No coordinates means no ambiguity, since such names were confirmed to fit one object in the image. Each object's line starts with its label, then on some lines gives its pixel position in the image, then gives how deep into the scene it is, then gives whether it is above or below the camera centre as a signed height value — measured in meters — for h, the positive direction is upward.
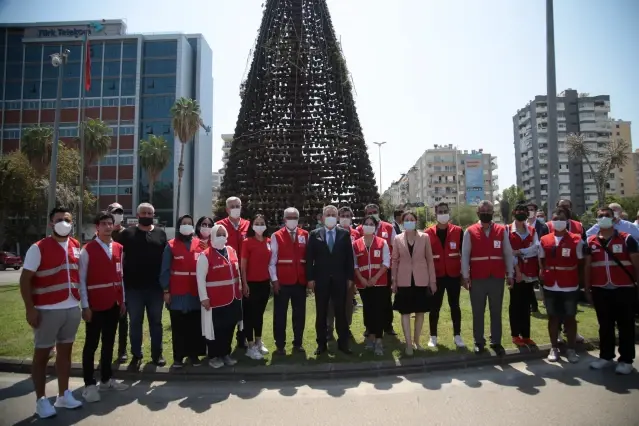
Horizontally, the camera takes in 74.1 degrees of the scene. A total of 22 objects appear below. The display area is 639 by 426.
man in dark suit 6.55 -0.57
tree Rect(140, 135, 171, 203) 44.72 +8.39
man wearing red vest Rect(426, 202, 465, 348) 6.89 -0.54
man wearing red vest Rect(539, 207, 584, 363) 6.26 -0.64
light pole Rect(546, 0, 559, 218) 11.40 +3.76
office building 56.97 +19.49
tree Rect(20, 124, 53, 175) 35.78 +7.45
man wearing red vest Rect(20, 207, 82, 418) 4.53 -0.75
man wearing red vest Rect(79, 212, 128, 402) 5.13 -0.80
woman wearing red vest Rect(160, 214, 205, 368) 6.04 -0.86
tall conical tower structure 11.08 +2.89
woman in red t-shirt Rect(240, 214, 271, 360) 6.61 -0.70
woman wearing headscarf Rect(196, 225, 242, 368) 5.89 -0.85
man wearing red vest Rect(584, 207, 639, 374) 5.72 -0.66
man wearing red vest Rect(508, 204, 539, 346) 6.83 -0.59
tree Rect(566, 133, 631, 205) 43.56 +8.51
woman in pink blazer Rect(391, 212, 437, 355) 6.58 -0.64
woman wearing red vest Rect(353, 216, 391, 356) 6.71 -0.69
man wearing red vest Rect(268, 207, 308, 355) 6.61 -0.69
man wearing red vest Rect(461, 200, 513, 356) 6.50 -0.50
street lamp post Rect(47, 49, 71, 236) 18.47 +4.11
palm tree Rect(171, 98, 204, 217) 36.22 +10.14
